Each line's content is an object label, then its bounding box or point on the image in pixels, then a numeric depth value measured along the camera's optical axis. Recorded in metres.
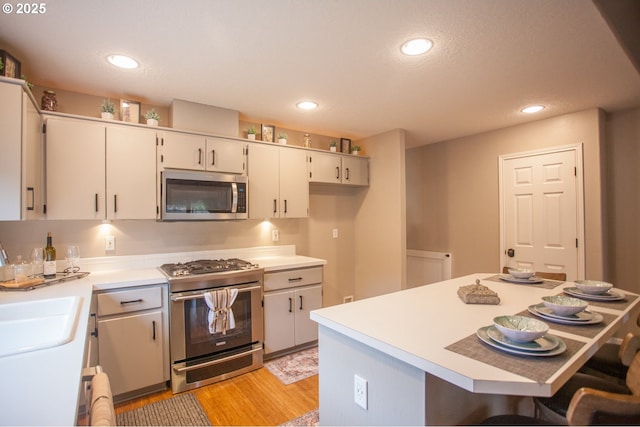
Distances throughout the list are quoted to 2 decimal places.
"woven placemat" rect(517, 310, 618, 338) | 1.23
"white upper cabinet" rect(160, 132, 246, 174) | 2.66
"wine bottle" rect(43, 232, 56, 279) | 2.21
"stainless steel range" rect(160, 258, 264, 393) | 2.40
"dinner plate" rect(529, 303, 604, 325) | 1.32
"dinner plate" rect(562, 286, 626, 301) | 1.70
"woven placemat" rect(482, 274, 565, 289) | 2.04
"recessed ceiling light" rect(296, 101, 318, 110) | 2.84
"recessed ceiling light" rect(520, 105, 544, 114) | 2.95
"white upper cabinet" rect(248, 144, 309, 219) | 3.12
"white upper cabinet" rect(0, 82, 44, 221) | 1.79
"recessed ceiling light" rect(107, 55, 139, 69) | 2.00
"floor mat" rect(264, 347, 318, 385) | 2.64
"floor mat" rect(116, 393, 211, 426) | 2.03
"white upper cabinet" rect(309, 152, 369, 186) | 3.58
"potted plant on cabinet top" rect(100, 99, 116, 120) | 2.44
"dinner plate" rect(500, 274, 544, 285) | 2.12
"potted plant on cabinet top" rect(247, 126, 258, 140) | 3.14
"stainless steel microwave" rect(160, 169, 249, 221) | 2.60
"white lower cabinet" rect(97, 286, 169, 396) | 2.18
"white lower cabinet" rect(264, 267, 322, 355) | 2.89
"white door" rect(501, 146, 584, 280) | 3.15
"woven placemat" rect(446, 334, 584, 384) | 0.92
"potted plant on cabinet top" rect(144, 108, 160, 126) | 2.60
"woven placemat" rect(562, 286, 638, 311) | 1.58
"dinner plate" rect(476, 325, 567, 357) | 1.01
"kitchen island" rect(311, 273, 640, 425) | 0.93
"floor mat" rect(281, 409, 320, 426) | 2.03
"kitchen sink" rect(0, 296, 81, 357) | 1.40
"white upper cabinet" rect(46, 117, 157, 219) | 2.24
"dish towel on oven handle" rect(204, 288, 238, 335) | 2.47
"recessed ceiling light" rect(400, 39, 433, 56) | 1.83
